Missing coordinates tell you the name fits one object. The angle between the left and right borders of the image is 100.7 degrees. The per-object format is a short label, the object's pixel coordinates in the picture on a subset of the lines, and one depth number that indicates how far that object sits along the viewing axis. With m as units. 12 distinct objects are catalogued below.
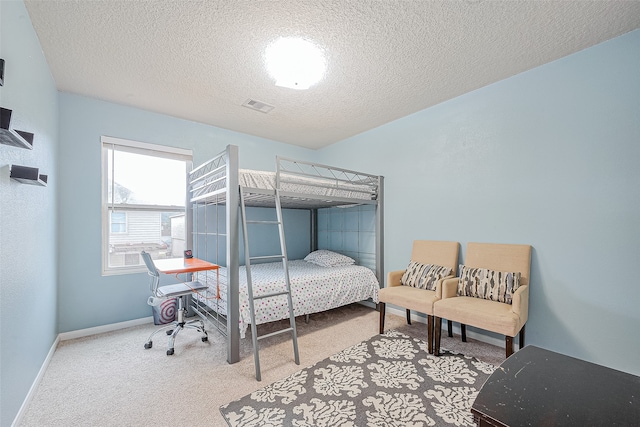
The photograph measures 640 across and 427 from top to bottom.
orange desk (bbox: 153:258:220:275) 2.39
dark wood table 1.01
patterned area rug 1.68
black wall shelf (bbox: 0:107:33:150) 1.23
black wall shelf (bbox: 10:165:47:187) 1.52
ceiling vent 3.15
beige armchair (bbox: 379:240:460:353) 2.58
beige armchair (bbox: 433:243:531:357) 2.12
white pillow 3.90
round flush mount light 2.14
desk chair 2.55
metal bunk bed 2.39
